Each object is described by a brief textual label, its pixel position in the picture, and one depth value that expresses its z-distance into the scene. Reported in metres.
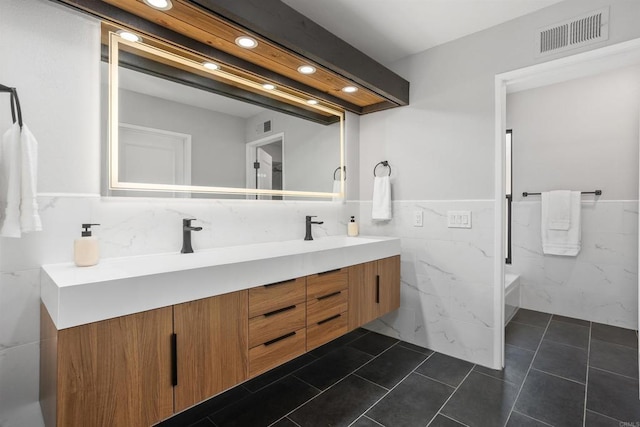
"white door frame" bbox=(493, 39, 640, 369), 2.11
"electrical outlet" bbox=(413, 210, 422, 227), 2.52
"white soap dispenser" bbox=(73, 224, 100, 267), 1.33
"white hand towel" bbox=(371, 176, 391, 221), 2.61
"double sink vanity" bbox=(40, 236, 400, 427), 1.00
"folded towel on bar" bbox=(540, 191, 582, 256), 3.02
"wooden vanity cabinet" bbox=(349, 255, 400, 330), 2.03
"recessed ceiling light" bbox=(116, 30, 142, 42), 1.53
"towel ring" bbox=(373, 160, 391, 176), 2.68
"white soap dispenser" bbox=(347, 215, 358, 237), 2.71
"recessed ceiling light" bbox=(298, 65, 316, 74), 1.96
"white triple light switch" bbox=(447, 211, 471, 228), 2.27
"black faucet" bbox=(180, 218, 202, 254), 1.70
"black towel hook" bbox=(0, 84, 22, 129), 1.08
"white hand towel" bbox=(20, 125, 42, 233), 1.11
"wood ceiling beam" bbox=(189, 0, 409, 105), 1.42
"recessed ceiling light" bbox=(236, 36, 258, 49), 1.61
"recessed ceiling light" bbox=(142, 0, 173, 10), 1.34
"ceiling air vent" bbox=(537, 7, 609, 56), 1.77
